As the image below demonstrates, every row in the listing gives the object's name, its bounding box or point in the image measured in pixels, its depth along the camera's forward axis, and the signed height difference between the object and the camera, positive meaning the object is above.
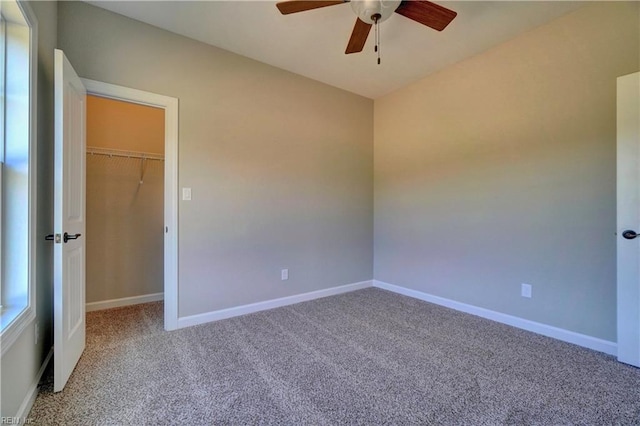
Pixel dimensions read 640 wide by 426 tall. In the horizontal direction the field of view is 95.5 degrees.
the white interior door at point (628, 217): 2.03 -0.04
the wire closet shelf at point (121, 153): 3.12 +0.67
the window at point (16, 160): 1.53 +0.28
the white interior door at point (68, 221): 1.71 -0.05
